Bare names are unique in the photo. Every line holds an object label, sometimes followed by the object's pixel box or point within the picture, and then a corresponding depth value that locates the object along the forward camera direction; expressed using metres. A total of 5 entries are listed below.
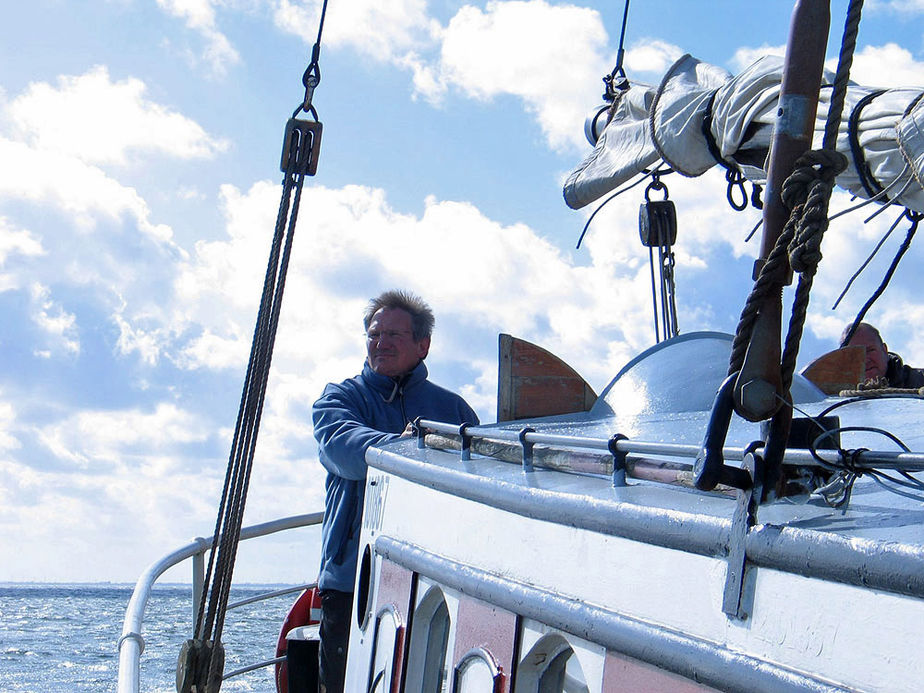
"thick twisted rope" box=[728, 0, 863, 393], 1.79
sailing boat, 1.65
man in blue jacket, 4.21
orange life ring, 5.87
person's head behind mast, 4.95
